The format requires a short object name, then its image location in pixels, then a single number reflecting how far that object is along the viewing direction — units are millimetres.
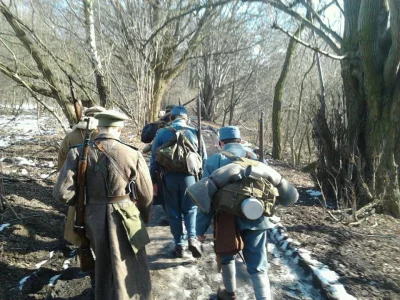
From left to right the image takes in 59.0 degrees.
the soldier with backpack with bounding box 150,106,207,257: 4352
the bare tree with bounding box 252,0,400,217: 5875
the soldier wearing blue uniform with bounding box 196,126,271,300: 3100
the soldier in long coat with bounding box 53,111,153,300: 2934
